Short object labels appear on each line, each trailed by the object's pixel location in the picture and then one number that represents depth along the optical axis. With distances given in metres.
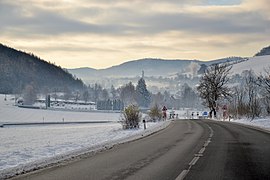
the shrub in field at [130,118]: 36.44
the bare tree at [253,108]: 45.37
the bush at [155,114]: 57.47
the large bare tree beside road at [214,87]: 72.91
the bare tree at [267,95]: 45.79
